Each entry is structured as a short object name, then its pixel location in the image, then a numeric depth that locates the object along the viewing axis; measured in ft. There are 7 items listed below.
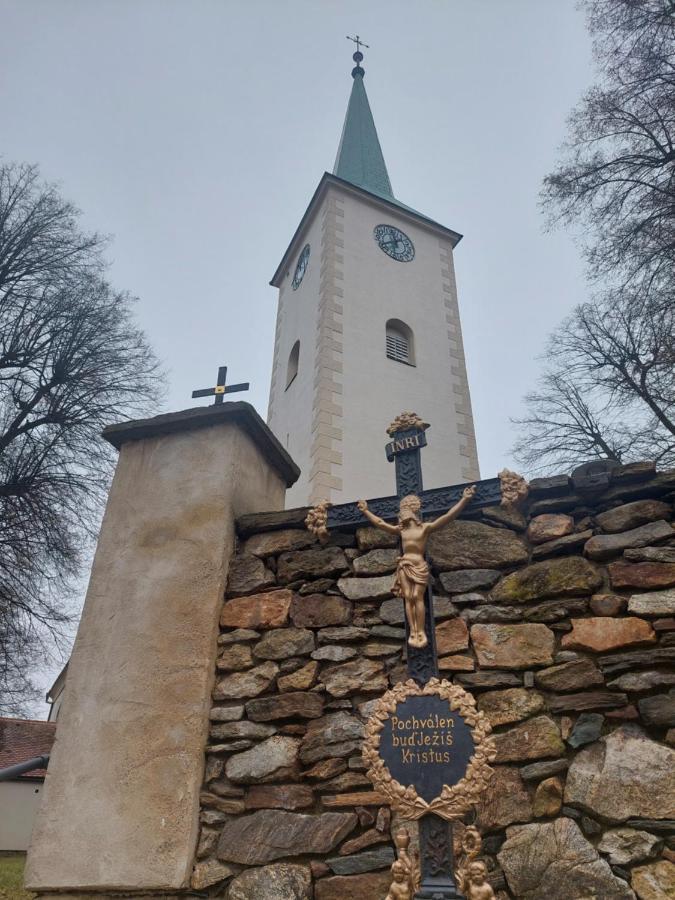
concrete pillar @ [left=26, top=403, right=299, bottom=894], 11.98
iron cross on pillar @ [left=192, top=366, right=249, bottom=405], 16.74
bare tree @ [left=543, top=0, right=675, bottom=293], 20.75
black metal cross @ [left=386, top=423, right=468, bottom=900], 9.64
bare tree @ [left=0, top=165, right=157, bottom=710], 26.40
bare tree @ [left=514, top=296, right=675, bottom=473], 21.54
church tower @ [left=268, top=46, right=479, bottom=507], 40.55
